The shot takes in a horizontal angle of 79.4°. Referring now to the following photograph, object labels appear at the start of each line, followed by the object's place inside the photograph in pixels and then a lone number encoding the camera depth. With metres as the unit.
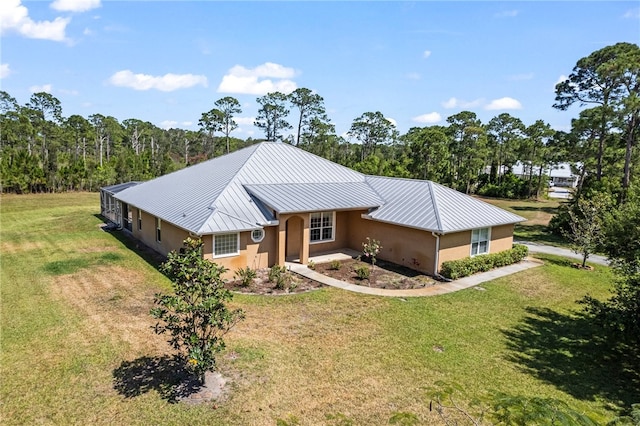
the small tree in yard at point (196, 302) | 7.64
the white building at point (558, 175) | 57.76
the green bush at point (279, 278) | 14.52
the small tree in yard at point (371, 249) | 17.08
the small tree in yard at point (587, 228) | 18.53
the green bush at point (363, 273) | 15.87
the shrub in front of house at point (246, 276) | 14.68
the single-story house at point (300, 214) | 16.12
